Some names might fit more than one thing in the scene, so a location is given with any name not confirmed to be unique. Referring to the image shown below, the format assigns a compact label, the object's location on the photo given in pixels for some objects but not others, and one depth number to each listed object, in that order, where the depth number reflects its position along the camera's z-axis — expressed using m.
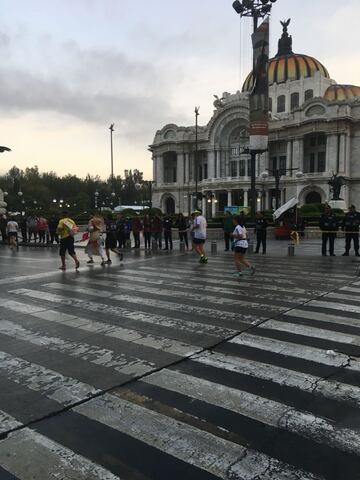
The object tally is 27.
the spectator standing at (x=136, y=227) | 20.58
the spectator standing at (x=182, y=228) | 19.84
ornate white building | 67.62
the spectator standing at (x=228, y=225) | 18.86
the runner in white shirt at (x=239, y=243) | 11.21
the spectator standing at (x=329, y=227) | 16.28
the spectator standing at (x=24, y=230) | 27.44
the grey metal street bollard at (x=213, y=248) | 18.46
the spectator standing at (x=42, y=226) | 25.36
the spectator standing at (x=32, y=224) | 26.70
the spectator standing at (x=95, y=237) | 14.11
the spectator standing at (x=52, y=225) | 24.40
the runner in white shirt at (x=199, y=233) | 14.30
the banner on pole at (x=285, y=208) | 26.47
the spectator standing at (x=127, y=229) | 21.94
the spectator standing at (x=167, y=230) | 19.94
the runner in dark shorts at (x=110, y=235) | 15.51
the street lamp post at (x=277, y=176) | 34.55
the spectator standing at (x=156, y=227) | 19.35
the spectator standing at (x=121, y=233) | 20.86
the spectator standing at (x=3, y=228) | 27.21
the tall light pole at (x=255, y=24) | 31.56
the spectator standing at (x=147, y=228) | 20.12
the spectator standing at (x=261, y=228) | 17.66
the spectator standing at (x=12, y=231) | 22.52
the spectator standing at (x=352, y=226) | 15.88
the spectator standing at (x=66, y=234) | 13.06
